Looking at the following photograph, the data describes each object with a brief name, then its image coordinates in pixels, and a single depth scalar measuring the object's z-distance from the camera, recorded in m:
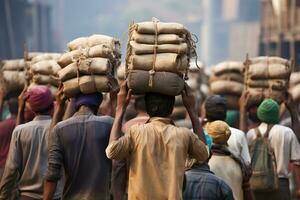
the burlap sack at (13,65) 26.22
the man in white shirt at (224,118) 16.78
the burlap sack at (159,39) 13.97
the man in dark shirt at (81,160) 14.62
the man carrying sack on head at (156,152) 12.82
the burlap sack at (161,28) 14.08
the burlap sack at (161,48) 13.89
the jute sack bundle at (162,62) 13.64
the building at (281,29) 52.86
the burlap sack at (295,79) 31.35
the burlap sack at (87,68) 15.76
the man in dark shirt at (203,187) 13.55
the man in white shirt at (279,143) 18.47
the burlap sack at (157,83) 13.33
